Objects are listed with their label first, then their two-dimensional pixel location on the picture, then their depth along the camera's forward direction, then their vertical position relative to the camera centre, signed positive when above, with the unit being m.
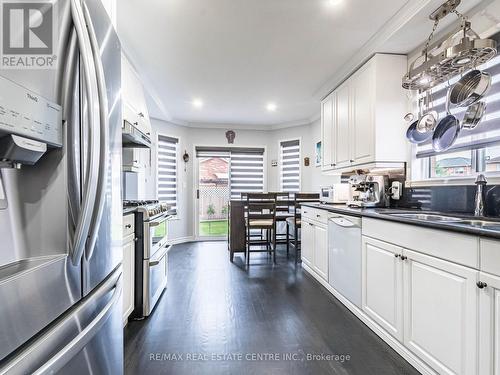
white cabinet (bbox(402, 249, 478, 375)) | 1.22 -0.68
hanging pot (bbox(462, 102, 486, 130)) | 1.81 +0.52
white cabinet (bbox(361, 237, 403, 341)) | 1.71 -0.72
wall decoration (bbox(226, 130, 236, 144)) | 5.68 +1.16
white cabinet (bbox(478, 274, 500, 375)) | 1.11 -0.61
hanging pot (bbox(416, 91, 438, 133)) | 2.05 +0.54
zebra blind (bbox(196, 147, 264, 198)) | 5.76 +0.43
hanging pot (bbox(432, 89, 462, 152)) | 1.96 +0.44
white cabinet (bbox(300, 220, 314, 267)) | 3.32 -0.75
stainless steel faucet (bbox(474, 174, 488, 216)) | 1.70 -0.05
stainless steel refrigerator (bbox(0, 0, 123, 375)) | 0.59 -0.06
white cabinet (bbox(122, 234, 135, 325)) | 1.92 -0.69
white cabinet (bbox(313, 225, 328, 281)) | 2.87 -0.75
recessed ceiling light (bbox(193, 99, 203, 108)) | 4.14 +1.43
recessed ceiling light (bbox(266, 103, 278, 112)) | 4.38 +1.44
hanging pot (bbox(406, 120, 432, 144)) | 2.28 +0.48
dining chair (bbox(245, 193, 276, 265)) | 3.99 -0.43
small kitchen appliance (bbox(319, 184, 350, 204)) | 3.31 -0.07
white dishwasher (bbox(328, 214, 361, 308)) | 2.21 -0.65
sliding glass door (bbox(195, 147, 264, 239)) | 5.65 +0.16
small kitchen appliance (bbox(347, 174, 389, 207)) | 2.63 -0.04
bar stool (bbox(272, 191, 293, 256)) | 4.34 -0.39
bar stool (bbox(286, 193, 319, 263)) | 4.19 -0.45
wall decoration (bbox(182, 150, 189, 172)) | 5.43 +0.65
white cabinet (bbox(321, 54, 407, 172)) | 2.49 +0.77
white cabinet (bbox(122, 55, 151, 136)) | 2.20 +0.85
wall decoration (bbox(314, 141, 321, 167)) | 4.82 +0.62
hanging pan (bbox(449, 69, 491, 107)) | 1.71 +0.69
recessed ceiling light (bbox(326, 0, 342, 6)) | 1.92 +1.41
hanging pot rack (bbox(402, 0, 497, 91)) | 1.55 +0.85
